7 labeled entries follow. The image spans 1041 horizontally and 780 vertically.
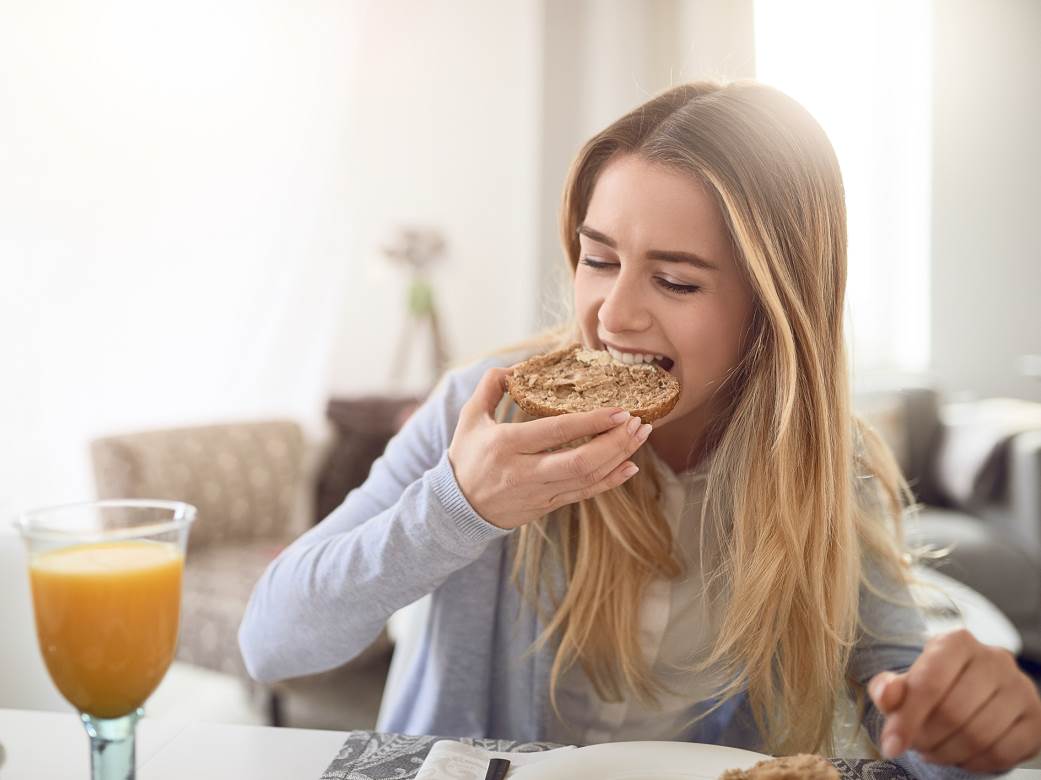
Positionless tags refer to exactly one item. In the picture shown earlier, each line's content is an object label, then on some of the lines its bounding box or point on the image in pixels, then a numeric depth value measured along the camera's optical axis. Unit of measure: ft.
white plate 2.91
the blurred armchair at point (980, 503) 11.50
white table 3.09
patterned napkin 2.87
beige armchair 9.52
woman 3.63
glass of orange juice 2.39
